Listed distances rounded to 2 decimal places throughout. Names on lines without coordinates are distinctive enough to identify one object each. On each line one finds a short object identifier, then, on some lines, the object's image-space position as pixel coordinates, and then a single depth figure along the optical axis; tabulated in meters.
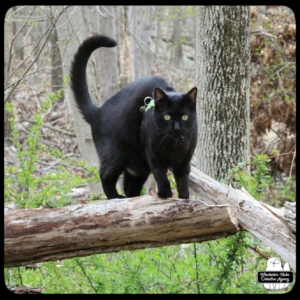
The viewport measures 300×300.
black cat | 4.02
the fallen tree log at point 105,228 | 3.44
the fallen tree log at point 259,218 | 3.43
